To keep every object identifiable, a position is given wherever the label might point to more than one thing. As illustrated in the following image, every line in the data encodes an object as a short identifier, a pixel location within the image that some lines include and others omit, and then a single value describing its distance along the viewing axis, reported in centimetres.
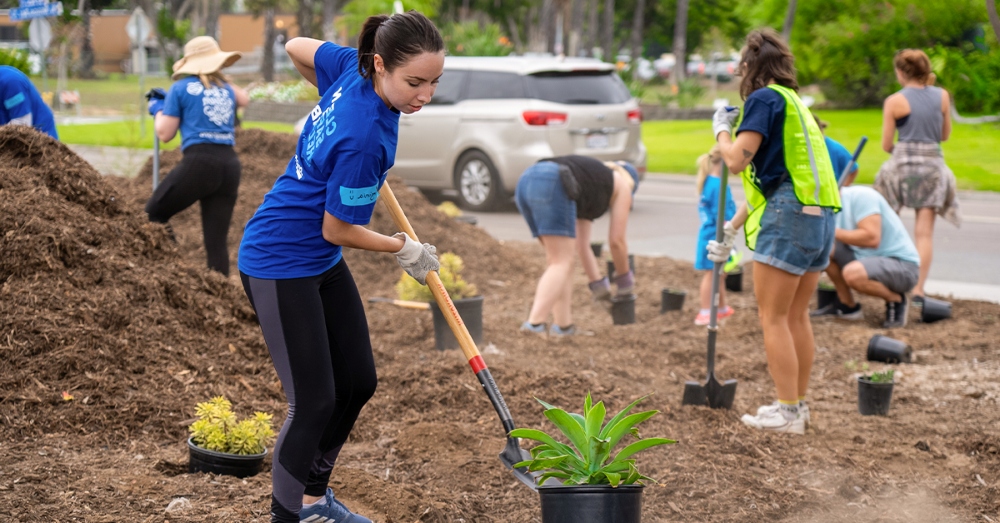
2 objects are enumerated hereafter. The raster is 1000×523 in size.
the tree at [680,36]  4016
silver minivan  1138
